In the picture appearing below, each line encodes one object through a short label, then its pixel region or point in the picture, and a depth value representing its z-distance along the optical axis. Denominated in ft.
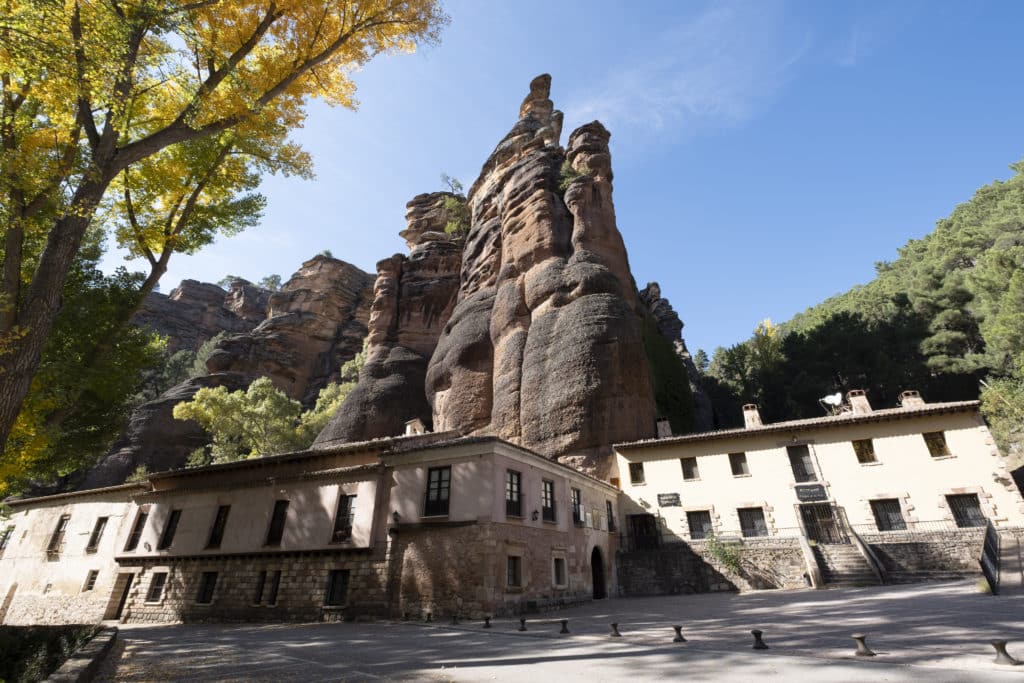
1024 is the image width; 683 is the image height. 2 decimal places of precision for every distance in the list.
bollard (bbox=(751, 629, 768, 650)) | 25.95
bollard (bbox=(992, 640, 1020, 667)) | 19.49
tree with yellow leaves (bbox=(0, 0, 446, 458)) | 28.55
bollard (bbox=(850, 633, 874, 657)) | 22.66
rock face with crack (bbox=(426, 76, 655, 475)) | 90.48
